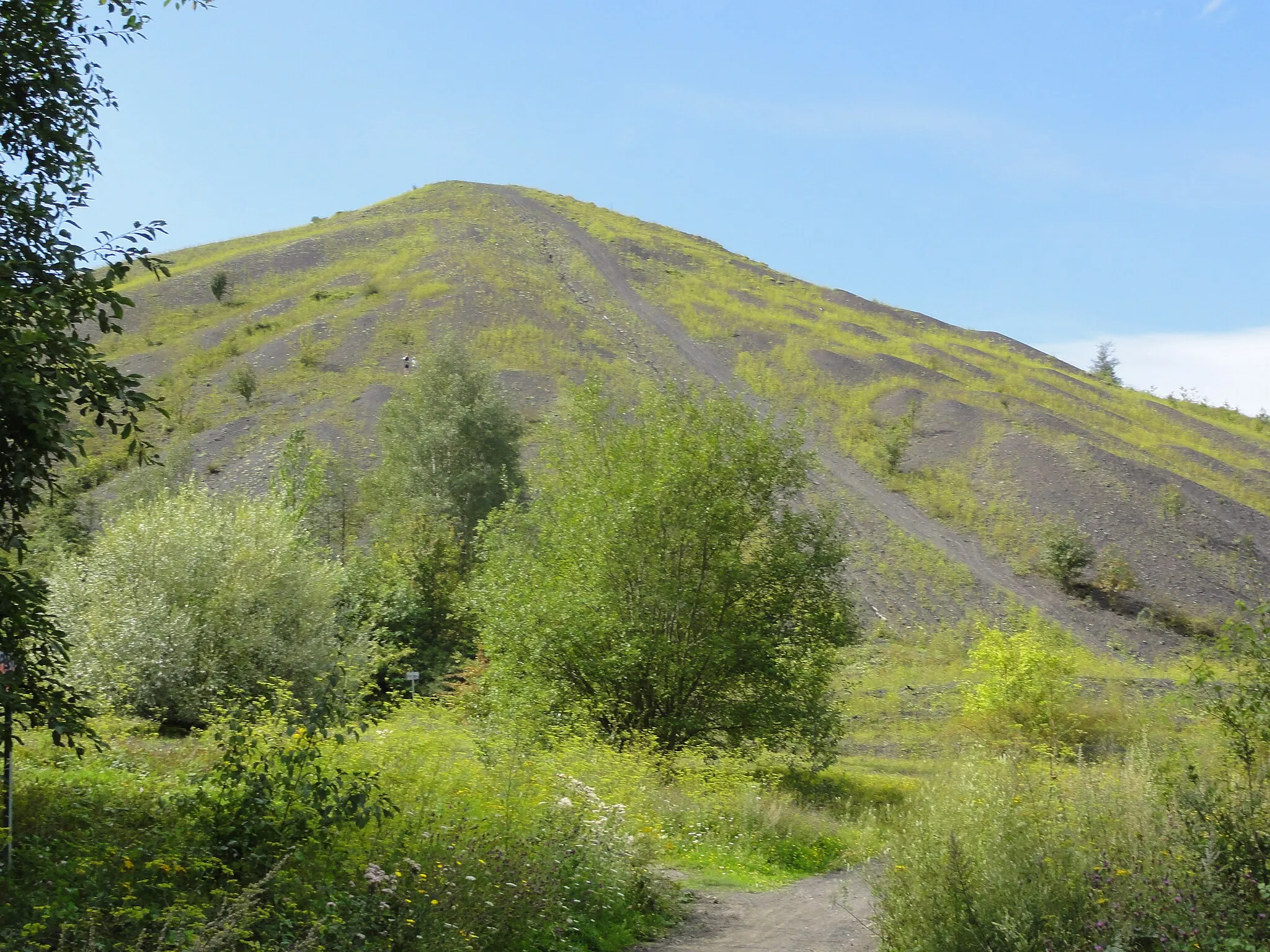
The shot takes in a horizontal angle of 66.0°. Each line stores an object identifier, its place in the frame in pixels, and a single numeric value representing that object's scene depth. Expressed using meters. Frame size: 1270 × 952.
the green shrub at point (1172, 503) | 43.19
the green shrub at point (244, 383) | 51.25
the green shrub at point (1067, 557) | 39.50
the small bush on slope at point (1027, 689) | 24.12
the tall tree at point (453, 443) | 37.81
